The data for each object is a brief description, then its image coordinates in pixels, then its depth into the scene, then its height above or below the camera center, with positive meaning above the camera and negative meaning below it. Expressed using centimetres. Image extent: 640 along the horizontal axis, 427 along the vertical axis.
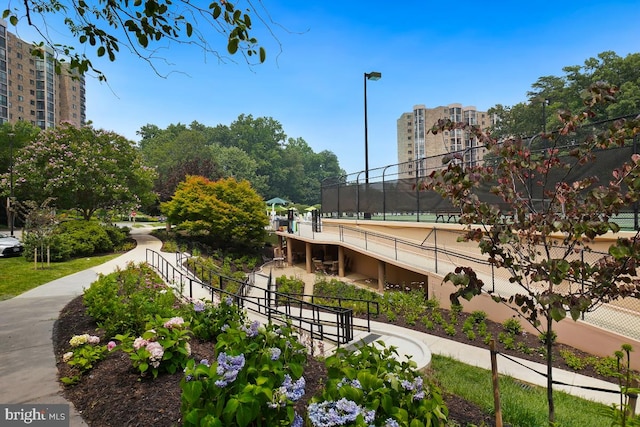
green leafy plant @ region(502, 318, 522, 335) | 768 -255
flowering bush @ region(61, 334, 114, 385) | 379 -156
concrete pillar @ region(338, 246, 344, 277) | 1648 -227
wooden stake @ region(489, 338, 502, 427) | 258 -140
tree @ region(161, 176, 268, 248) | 2045 +31
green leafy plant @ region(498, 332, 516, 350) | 701 -264
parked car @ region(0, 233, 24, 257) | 1547 -126
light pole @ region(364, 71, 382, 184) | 1776 +493
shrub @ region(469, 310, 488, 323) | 845 -254
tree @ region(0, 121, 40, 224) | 3075 +717
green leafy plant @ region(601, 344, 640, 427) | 203 -124
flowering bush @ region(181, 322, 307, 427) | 205 -110
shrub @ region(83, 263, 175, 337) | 454 -127
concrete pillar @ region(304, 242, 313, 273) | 1823 -222
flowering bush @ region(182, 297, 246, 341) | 461 -137
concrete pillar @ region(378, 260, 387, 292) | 1342 -233
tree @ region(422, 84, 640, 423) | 224 +1
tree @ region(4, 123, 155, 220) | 1798 +260
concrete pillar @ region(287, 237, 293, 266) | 2064 -227
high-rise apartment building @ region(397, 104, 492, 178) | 7862 +2267
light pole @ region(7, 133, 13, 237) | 1864 +179
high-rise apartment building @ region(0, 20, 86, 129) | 5744 +2458
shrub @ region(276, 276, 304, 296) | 1288 -266
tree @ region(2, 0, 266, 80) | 273 +158
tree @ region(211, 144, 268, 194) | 5638 +863
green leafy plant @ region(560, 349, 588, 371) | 610 -269
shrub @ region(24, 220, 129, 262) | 1449 -102
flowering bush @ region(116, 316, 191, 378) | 336 -131
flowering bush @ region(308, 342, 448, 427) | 194 -113
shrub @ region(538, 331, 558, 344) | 675 -253
